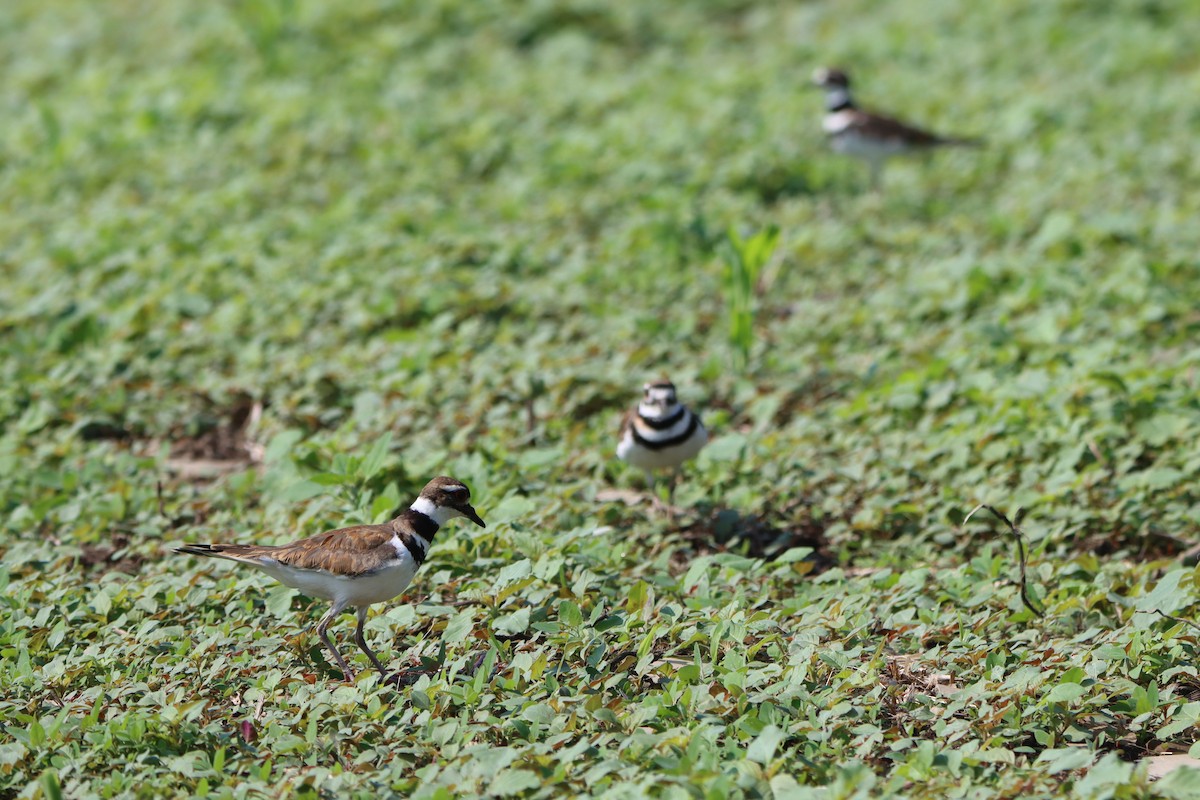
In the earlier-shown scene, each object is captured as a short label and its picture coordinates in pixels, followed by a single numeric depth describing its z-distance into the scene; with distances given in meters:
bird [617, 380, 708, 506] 13.02
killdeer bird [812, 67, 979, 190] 21.89
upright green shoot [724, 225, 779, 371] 16.03
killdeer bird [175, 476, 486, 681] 10.20
